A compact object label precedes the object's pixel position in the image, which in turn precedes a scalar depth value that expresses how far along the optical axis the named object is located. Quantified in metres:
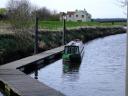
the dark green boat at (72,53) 34.03
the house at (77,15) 173.40
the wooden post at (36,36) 34.04
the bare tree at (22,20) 40.36
